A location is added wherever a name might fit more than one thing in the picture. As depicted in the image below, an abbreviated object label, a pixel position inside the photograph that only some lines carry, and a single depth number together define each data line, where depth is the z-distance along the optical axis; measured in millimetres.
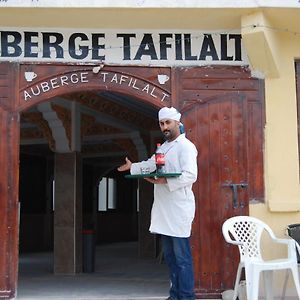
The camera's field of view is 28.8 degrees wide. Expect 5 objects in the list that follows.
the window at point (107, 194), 18781
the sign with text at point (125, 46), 5863
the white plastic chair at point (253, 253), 4699
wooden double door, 5684
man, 4488
